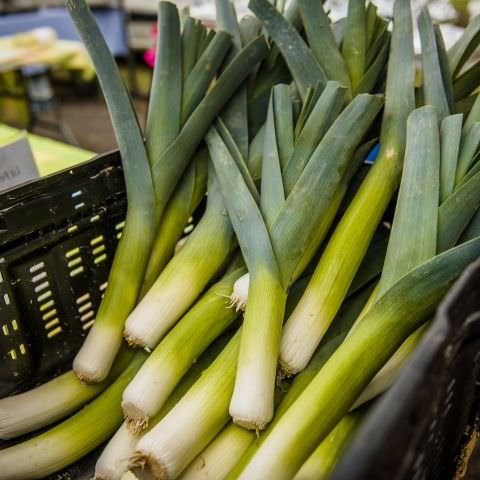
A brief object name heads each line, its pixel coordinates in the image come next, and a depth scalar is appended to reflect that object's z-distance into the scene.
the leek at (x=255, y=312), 0.72
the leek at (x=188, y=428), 0.71
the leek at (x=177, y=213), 0.97
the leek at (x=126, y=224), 0.86
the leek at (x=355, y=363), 0.69
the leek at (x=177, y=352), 0.78
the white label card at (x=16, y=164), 1.11
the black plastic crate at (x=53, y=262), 0.91
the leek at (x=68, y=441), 0.80
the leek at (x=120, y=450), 0.79
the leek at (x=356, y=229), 0.79
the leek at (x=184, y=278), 0.85
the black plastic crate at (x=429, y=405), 0.34
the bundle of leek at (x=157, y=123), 0.93
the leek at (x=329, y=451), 0.70
